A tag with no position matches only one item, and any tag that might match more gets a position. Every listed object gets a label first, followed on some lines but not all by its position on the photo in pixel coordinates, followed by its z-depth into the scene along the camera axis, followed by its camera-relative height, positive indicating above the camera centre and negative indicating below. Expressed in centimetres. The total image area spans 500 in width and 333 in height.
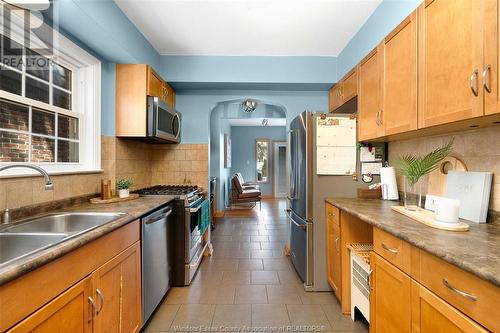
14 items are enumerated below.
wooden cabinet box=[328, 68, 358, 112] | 230 +85
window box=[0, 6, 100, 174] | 152 +46
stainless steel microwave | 242 +49
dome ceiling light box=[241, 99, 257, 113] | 400 +107
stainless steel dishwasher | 172 -76
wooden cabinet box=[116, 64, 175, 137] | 242 +69
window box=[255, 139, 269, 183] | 831 +26
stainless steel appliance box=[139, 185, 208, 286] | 229 -72
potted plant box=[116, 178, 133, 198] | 222 -22
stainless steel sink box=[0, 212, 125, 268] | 116 -37
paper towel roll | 201 -15
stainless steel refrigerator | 219 -31
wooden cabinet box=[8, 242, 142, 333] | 89 -65
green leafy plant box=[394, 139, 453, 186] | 154 +2
